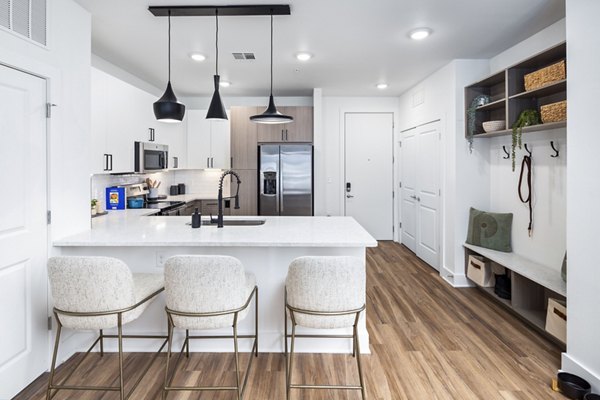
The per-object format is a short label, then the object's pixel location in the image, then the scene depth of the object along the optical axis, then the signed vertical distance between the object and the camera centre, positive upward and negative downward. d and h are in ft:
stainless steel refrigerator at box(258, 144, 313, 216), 18.31 +0.60
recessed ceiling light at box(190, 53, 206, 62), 13.04 +4.88
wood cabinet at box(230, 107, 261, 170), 18.86 +2.75
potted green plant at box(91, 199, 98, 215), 12.43 -0.50
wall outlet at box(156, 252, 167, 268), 8.50 -1.58
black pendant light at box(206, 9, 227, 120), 9.68 +2.22
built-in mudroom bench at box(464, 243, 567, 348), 8.73 -2.82
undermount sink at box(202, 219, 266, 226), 10.28 -0.88
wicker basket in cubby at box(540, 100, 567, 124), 8.74 +1.95
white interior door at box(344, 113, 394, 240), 20.61 +1.30
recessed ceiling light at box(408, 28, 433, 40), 10.64 +4.69
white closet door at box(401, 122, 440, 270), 15.60 -0.05
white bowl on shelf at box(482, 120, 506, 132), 11.53 +2.08
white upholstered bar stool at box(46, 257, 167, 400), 6.23 -1.79
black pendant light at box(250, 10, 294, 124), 10.09 +2.08
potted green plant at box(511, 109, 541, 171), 10.03 +1.92
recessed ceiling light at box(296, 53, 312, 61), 12.91 +4.85
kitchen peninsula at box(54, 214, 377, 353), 8.20 -1.54
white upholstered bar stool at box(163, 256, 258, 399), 6.27 -1.77
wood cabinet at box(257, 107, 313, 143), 18.81 +3.14
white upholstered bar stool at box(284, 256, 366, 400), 6.31 -1.78
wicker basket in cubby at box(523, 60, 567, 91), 8.68 +2.91
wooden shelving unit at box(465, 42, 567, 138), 9.45 +2.82
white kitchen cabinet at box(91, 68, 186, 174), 11.35 +2.47
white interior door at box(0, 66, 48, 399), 6.69 -0.79
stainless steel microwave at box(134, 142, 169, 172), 13.99 +1.43
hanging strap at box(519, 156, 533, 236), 11.02 +0.32
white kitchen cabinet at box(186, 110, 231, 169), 19.62 +2.65
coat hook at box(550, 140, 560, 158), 9.85 +1.08
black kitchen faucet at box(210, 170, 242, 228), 9.31 -0.62
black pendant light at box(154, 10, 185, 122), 9.43 +2.17
